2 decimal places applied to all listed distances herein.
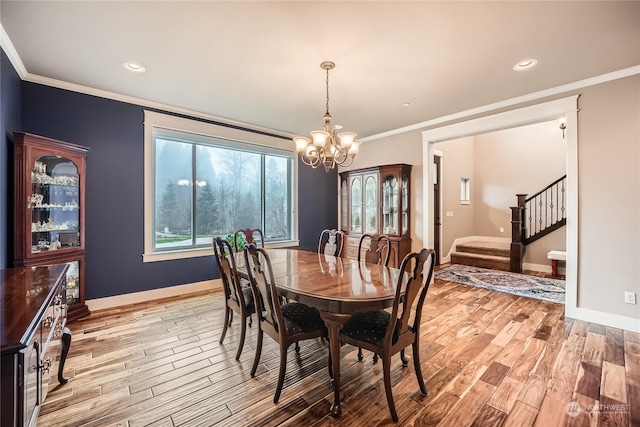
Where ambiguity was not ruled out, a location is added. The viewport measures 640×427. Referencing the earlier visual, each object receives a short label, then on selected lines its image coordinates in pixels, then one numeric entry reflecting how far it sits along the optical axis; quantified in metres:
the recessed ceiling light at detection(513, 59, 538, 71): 2.64
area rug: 4.08
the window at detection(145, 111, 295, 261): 3.95
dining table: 1.67
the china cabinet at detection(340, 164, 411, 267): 4.72
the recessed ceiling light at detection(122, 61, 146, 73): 2.72
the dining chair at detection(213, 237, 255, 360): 2.34
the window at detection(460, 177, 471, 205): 7.17
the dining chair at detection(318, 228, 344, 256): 3.37
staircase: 5.73
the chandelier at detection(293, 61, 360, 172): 2.60
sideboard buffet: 0.94
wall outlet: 2.87
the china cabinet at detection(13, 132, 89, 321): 2.62
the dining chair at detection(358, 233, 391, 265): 2.89
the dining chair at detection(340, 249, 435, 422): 1.67
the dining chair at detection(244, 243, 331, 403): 1.85
